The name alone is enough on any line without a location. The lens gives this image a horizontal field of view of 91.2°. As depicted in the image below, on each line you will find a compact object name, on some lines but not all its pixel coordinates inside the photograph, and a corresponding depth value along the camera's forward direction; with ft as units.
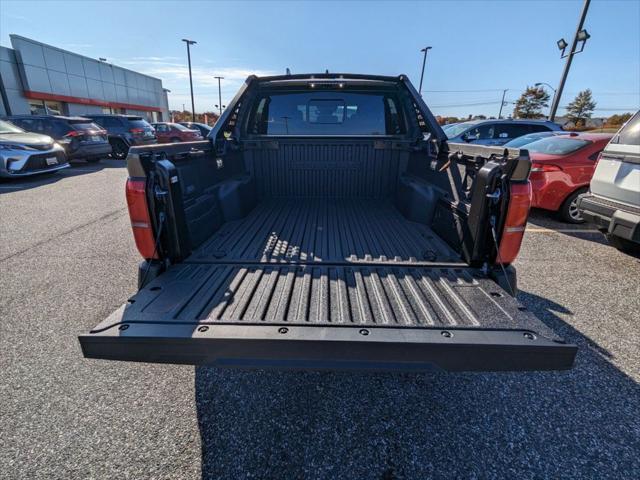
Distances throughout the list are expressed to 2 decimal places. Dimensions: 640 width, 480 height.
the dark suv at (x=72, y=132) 35.60
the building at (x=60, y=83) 73.51
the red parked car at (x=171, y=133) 60.54
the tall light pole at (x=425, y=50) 105.70
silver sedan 28.04
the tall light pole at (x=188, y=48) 118.50
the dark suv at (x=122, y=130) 46.78
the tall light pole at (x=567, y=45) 38.73
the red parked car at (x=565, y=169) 18.06
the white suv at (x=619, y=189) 12.58
